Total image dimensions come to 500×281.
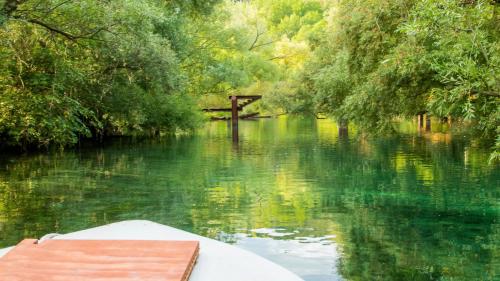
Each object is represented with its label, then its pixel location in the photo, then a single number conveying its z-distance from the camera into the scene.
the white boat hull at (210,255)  4.02
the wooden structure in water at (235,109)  48.06
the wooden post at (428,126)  44.94
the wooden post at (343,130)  38.47
